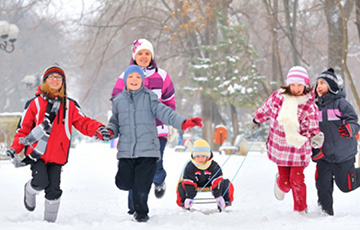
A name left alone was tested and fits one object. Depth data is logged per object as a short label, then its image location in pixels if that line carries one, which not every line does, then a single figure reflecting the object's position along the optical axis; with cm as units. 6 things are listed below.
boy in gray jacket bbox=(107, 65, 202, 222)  1143
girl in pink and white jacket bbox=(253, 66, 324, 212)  1230
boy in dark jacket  1266
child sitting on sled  1408
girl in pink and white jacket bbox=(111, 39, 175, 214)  1319
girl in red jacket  1091
